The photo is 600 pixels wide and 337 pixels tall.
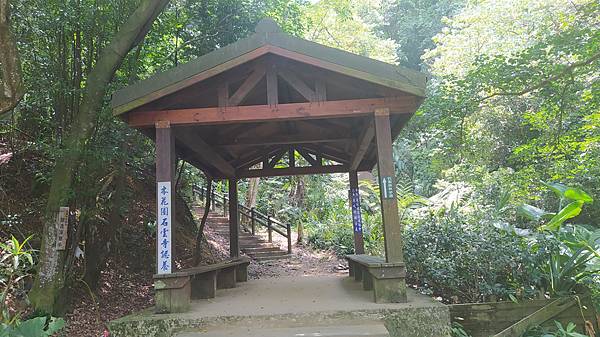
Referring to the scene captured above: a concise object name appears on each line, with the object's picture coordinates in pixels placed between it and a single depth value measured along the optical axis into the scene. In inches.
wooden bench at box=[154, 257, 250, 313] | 185.8
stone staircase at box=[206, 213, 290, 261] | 519.2
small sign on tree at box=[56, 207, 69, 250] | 199.5
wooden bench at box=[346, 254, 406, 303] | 188.2
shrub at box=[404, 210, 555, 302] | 239.3
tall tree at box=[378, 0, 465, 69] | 1050.7
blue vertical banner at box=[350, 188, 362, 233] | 348.6
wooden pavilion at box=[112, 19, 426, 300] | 195.3
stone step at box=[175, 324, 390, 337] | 156.4
